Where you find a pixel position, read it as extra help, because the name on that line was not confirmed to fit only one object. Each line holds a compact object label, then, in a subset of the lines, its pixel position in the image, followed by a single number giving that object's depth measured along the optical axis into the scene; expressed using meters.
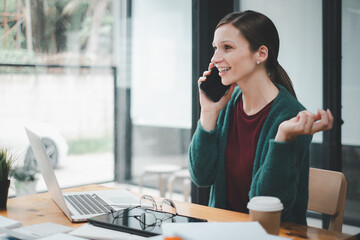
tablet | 1.16
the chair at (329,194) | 1.60
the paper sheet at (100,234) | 1.12
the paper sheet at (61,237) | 1.12
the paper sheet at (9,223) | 1.23
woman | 1.58
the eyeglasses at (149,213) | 1.22
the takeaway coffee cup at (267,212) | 1.12
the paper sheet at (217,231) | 1.02
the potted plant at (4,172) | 1.51
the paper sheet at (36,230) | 1.13
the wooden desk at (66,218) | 1.24
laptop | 1.35
